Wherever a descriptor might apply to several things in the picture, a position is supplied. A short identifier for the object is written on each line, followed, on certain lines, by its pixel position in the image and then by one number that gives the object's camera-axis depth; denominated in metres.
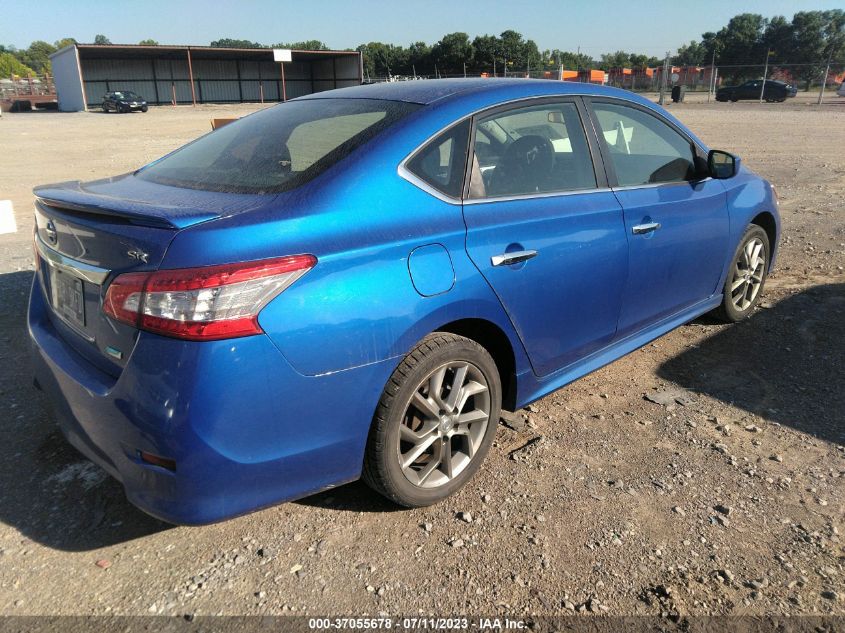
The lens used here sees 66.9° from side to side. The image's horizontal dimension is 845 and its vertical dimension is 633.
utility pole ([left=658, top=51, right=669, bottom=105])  33.69
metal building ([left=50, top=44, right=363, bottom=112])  47.78
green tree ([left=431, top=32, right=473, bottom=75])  81.44
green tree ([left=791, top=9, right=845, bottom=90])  62.47
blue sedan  2.04
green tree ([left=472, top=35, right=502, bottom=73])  80.88
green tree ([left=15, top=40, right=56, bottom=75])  121.96
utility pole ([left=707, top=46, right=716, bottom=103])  39.91
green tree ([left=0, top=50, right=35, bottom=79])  90.62
